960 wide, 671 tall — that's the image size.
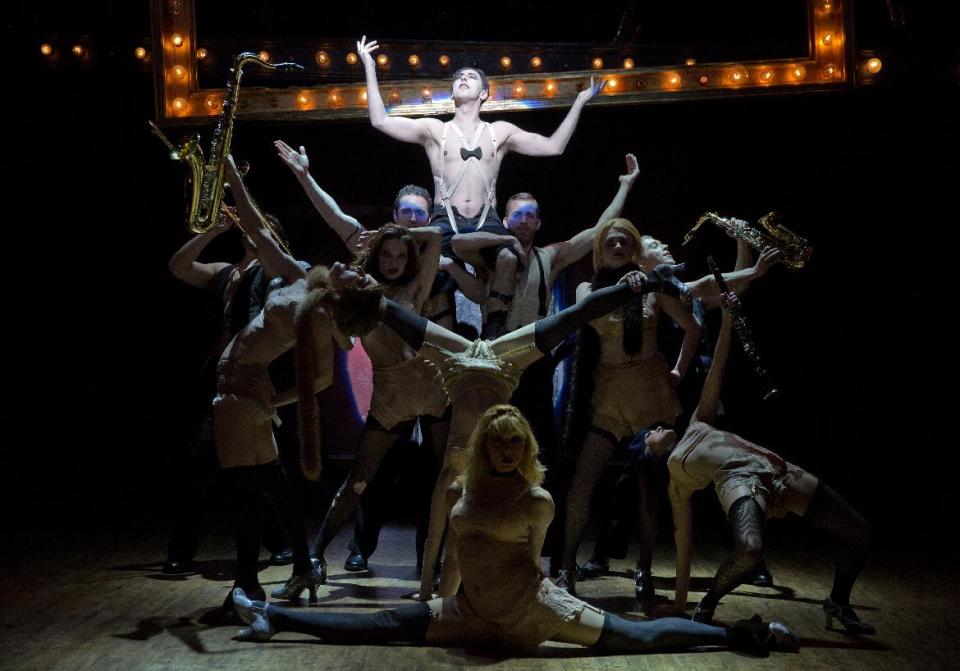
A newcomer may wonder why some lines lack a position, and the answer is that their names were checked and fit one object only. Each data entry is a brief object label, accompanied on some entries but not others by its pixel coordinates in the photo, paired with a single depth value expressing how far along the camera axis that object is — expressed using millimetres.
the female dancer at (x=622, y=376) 4590
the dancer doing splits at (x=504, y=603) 3303
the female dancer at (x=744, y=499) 3717
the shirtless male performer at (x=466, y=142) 5469
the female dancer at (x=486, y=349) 3953
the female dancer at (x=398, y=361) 4672
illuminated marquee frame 5613
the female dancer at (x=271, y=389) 3859
